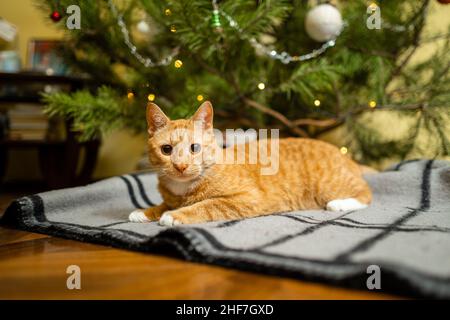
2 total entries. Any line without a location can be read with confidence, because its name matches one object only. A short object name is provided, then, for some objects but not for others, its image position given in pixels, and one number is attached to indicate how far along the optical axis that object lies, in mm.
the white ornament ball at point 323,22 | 1278
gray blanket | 583
